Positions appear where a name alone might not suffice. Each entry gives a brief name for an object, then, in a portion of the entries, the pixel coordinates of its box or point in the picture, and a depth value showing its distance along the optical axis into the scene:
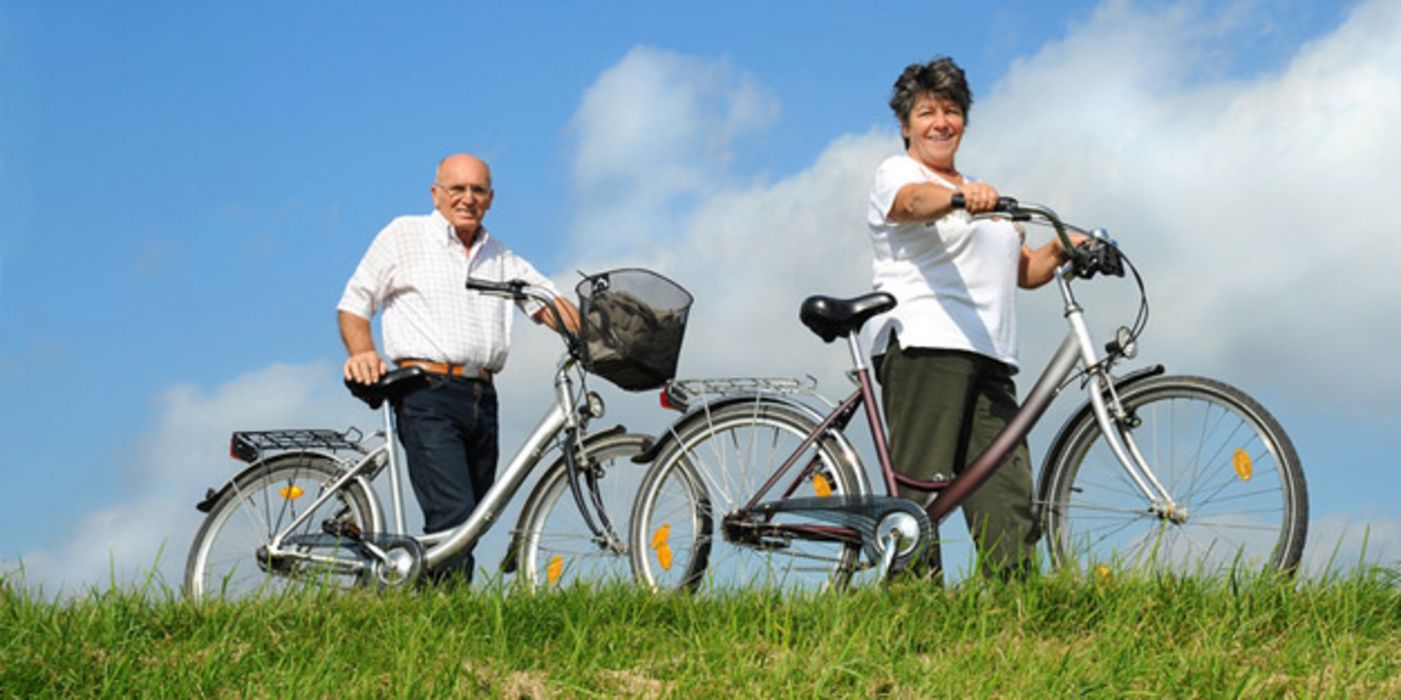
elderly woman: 6.14
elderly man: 7.19
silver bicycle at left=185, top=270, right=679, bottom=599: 6.65
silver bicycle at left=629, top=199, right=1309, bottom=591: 5.88
